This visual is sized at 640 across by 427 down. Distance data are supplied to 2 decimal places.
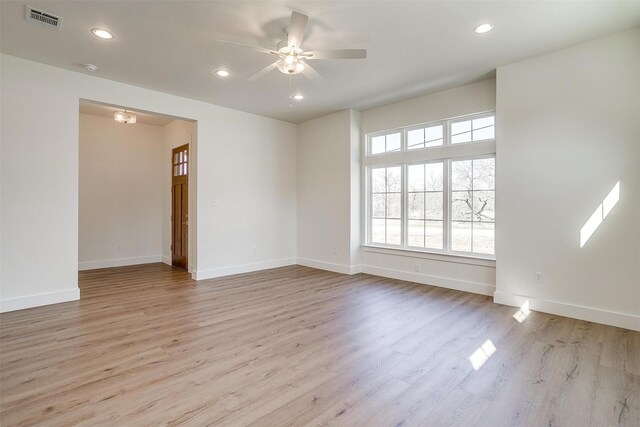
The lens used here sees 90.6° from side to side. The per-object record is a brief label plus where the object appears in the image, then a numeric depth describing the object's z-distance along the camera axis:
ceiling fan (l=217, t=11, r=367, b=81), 2.76
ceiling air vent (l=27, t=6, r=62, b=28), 2.87
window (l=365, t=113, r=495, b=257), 4.59
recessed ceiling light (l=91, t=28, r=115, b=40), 3.18
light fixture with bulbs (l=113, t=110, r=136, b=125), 5.44
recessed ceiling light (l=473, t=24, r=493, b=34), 3.09
